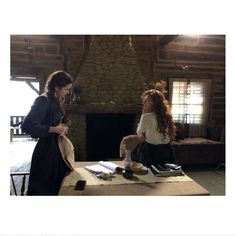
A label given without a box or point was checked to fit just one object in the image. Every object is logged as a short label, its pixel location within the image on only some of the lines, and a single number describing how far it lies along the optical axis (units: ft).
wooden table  4.46
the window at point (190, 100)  16.08
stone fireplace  13.29
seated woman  6.17
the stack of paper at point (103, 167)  5.42
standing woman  5.14
